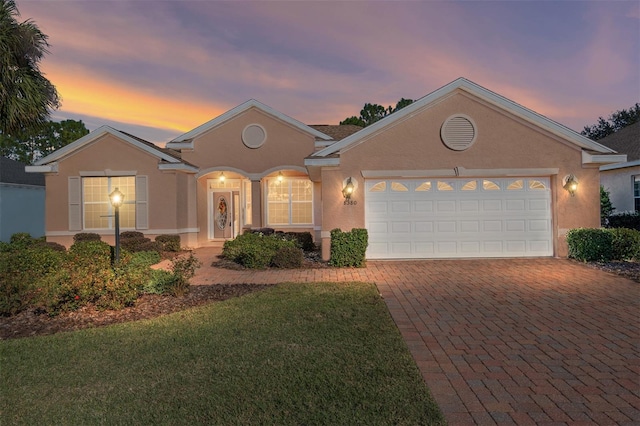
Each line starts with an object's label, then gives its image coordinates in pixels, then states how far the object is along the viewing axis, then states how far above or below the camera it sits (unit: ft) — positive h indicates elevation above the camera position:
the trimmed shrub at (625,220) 50.29 -1.00
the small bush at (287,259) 35.09 -3.76
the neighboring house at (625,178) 54.03 +5.44
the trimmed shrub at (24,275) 21.09 -3.22
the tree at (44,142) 127.75 +29.46
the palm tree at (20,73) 37.55 +15.73
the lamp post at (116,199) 29.99 +1.90
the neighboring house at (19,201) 65.57 +4.41
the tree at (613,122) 114.32 +28.81
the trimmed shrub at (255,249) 34.76 -2.88
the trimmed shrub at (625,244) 34.35 -2.90
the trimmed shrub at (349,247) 34.88 -2.77
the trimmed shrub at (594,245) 34.86 -2.98
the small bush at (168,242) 46.65 -2.61
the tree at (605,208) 54.95 +0.77
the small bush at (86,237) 46.50 -1.77
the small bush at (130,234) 46.54 -1.55
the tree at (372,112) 138.31 +39.62
